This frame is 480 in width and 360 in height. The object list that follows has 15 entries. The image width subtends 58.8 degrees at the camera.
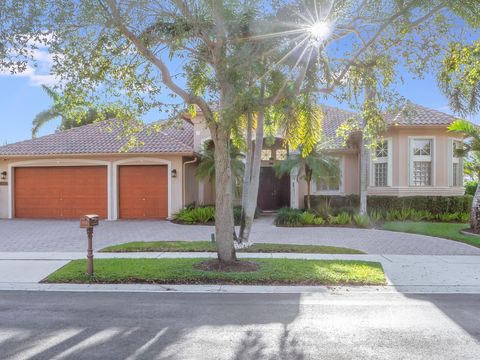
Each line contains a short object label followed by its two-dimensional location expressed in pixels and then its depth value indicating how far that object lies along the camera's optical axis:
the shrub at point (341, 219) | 16.58
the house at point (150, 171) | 18.19
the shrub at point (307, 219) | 16.67
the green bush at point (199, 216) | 17.53
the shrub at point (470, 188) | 24.88
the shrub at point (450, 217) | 17.22
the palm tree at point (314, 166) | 16.86
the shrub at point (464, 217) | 17.12
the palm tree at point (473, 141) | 14.39
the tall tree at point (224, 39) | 8.14
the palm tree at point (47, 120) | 32.01
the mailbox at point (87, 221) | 8.05
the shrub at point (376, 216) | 17.33
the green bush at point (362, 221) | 16.00
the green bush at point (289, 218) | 16.62
